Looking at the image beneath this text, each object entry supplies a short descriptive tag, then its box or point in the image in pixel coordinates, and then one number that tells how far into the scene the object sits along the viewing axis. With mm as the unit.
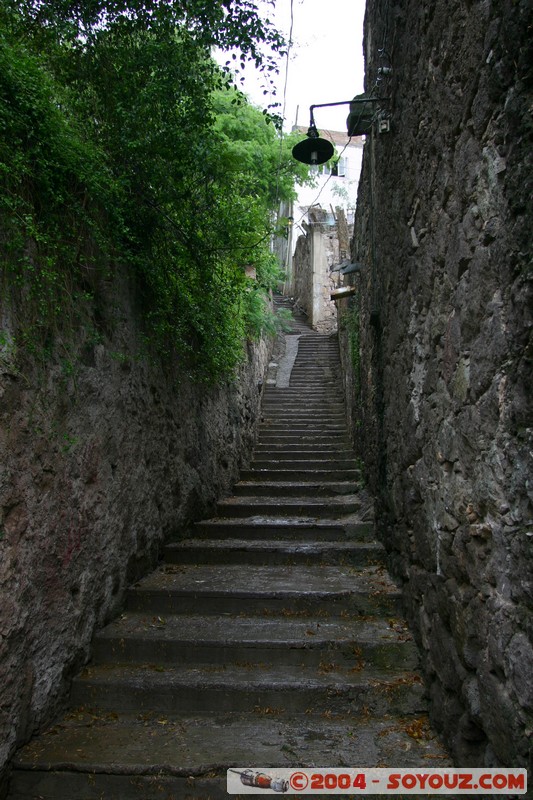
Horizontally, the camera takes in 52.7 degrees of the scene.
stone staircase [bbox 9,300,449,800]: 2186
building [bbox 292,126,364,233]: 22688
